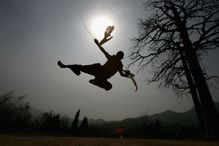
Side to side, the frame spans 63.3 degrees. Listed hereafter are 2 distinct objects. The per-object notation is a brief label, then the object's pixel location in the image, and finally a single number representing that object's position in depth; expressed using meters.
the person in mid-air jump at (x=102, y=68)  4.95
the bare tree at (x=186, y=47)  9.23
